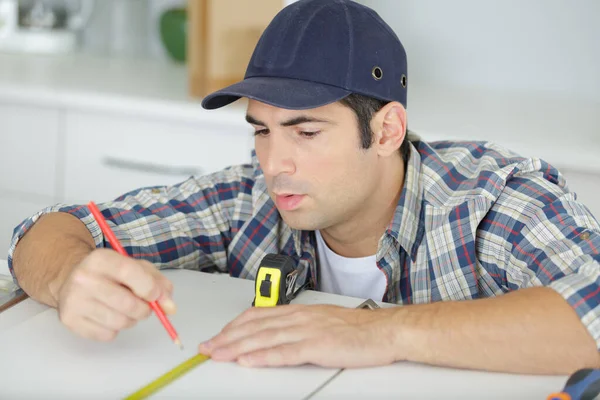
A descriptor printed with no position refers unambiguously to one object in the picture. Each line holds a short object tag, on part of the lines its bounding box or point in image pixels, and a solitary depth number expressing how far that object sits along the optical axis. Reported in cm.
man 159
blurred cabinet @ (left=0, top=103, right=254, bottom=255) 268
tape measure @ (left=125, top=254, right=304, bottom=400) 172
